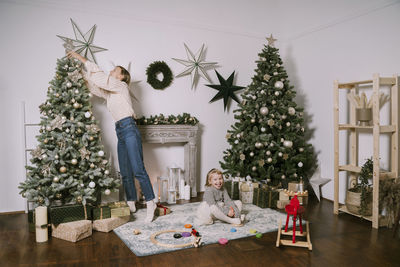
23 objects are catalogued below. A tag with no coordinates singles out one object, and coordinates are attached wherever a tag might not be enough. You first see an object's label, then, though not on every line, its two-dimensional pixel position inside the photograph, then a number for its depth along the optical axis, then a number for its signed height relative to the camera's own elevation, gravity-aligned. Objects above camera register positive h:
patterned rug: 3.06 -1.07
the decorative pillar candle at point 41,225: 3.16 -0.94
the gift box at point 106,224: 3.41 -1.02
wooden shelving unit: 3.54 -0.07
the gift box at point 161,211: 3.96 -1.01
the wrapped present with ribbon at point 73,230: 3.17 -1.01
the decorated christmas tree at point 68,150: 3.49 -0.26
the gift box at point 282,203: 4.30 -1.00
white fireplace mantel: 4.57 -0.16
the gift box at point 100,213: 3.48 -0.91
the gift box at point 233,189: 4.55 -0.86
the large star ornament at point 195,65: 5.03 +0.94
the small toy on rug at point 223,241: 3.08 -1.07
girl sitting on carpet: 3.53 -0.86
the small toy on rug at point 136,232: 3.28 -1.04
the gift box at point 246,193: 4.52 -0.91
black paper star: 5.26 +0.60
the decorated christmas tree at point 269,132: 4.47 -0.08
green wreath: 4.75 +0.76
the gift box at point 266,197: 4.28 -0.93
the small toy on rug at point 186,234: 3.23 -1.06
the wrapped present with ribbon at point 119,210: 3.57 -0.91
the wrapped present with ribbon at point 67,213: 3.28 -0.87
